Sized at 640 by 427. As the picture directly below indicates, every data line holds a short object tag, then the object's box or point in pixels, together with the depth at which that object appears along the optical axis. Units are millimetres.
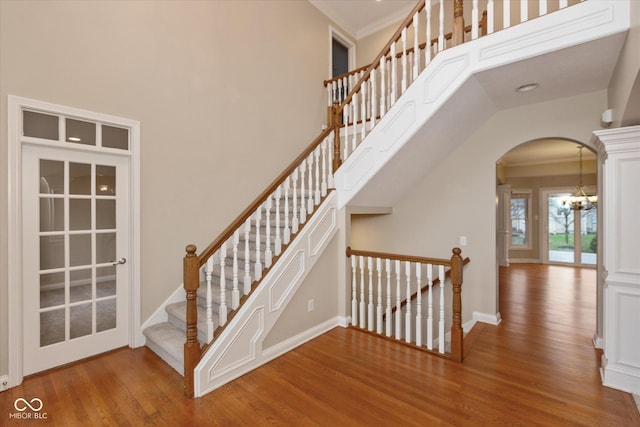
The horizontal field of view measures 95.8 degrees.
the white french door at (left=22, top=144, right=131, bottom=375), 2523
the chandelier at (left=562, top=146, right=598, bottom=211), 7617
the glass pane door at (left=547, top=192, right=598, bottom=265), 8328
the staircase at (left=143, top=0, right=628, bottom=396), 2355
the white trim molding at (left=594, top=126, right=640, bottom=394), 2238
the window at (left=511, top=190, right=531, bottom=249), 9125
